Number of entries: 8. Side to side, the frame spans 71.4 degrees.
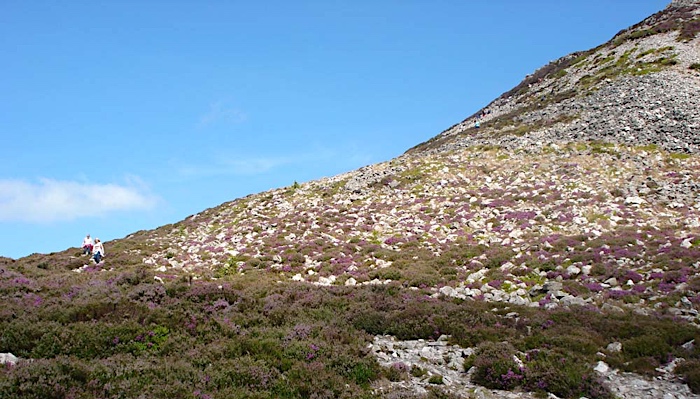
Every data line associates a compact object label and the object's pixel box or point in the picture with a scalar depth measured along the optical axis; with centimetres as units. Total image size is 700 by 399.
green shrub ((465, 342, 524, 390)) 1356
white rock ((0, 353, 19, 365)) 1334
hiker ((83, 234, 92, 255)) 3428
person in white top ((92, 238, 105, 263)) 3198
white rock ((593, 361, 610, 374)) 1410
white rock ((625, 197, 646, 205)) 3197
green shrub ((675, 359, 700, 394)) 1268
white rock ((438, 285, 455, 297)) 2264
